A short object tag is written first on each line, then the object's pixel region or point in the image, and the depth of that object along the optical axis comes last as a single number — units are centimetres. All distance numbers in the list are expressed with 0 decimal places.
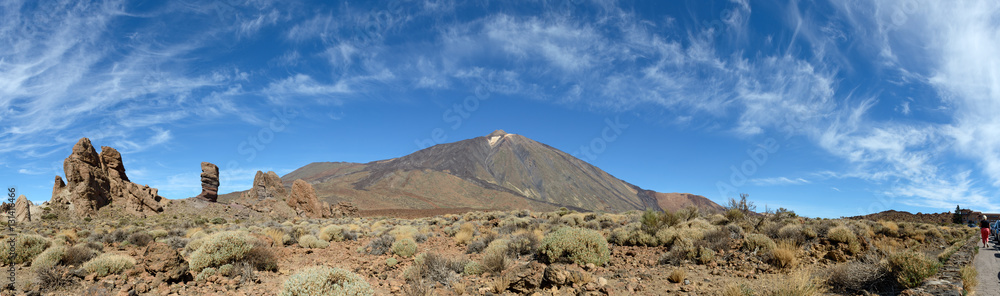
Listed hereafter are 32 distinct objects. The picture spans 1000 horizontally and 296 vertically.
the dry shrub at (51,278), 813
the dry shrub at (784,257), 836
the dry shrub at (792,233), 1020
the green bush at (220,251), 926
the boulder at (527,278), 726
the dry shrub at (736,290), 612
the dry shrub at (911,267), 612
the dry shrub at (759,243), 938
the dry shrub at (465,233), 1562
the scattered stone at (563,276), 719
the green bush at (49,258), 952
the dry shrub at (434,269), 865
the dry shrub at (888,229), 1423
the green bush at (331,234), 1648
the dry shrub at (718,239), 986
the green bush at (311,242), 1461
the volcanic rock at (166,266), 838
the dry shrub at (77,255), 1041
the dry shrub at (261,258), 984
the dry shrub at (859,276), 637
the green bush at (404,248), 1252
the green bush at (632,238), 1144
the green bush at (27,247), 1076
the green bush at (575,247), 948
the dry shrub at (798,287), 566
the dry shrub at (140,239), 1517
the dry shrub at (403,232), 1579
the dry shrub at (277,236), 1443
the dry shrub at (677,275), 769
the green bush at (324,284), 575
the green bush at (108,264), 923
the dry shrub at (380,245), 1327
